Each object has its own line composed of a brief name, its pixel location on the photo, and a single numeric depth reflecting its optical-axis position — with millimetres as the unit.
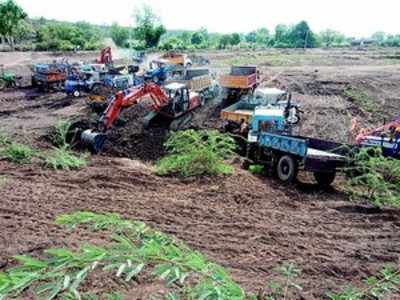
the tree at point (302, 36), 84188
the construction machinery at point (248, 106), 15766
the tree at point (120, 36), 90312
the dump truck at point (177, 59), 30666
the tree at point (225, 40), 84856
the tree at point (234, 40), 86875
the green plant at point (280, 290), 4891
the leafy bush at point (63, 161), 11234
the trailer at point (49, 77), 26172
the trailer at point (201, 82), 20697
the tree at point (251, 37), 114388
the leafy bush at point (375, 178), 9391
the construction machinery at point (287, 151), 10352
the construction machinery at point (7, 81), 28033
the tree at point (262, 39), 104062
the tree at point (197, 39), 89762
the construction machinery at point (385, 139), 10927
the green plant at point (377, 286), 3037
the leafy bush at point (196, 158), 11164
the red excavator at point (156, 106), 14367
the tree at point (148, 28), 64375
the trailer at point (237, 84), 20766
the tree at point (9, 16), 42125
